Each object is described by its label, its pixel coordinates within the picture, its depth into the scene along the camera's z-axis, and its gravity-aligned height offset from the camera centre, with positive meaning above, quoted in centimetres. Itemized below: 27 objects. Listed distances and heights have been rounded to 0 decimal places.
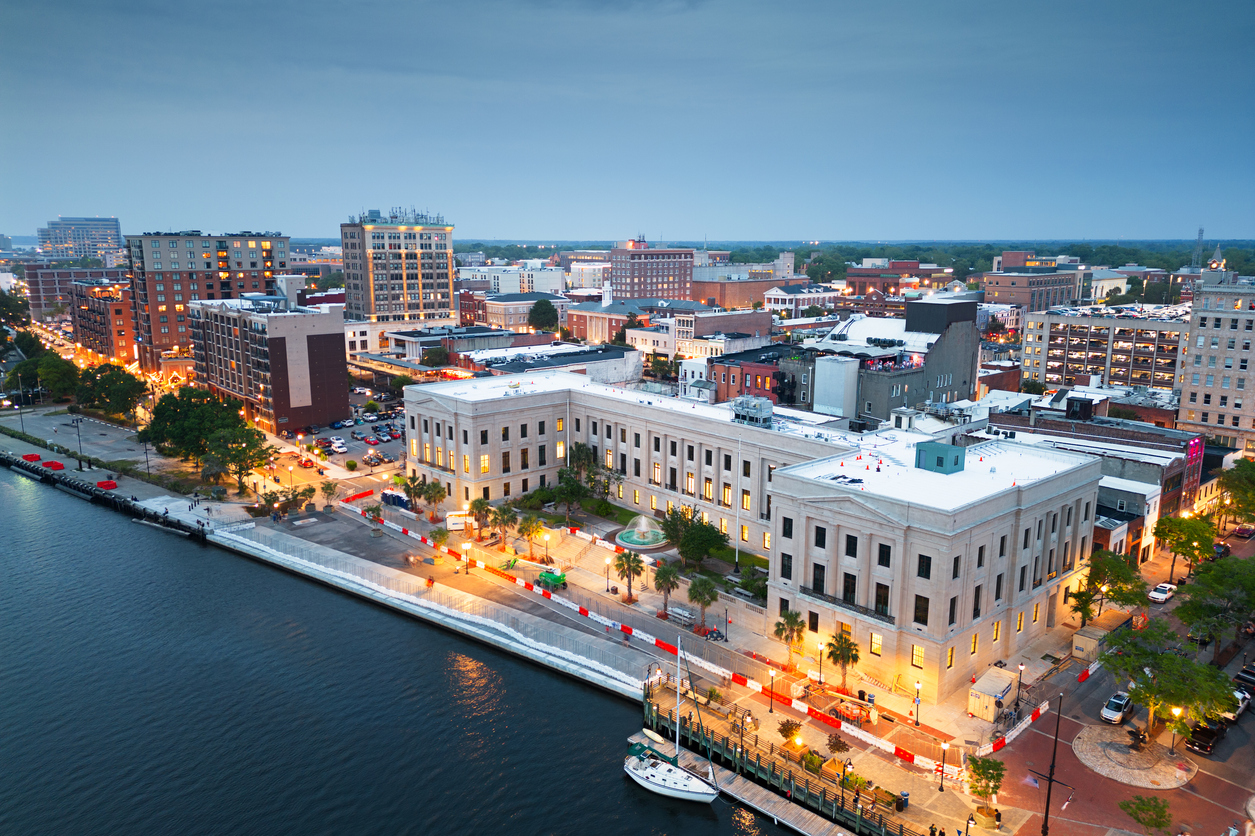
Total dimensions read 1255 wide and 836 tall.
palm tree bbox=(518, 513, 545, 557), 8919 -2774
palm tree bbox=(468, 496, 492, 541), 9644 -2830
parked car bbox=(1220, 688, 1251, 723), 5738 -3114
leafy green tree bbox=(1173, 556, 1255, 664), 6525 -2617
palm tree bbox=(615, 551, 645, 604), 7850 -2793
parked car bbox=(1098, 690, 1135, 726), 6009 -3177
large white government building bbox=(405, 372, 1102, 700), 6262 -2199
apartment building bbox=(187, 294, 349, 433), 14938 -1766
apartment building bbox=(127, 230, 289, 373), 19562 +279
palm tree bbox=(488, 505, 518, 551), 9000 -2699
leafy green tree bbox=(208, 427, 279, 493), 11900 -2656
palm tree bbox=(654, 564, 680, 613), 7425 -2768
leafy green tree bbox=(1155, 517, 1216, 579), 8225 -2643
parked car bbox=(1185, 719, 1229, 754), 5631 -3158
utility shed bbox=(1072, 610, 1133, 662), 6956 -3128
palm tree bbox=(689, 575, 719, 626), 7094 -2746
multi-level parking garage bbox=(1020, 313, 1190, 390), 17038 -1743
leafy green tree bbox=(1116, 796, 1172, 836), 4559 -2991
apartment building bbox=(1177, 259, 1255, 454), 12962 -1562
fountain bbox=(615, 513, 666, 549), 9375 -3056
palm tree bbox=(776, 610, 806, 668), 6575 -2842
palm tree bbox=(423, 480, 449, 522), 10444 -2834
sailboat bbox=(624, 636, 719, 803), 5553 -3415
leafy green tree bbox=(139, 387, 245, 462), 13050 -2501
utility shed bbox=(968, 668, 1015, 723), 6012 -3083
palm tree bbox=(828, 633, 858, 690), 6219 -2854
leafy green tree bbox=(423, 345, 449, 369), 18925 -2091
